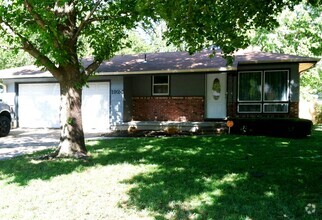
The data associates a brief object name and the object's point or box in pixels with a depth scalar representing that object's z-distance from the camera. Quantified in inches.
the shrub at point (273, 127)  502.0
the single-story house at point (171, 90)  576.7
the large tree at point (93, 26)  245.0
